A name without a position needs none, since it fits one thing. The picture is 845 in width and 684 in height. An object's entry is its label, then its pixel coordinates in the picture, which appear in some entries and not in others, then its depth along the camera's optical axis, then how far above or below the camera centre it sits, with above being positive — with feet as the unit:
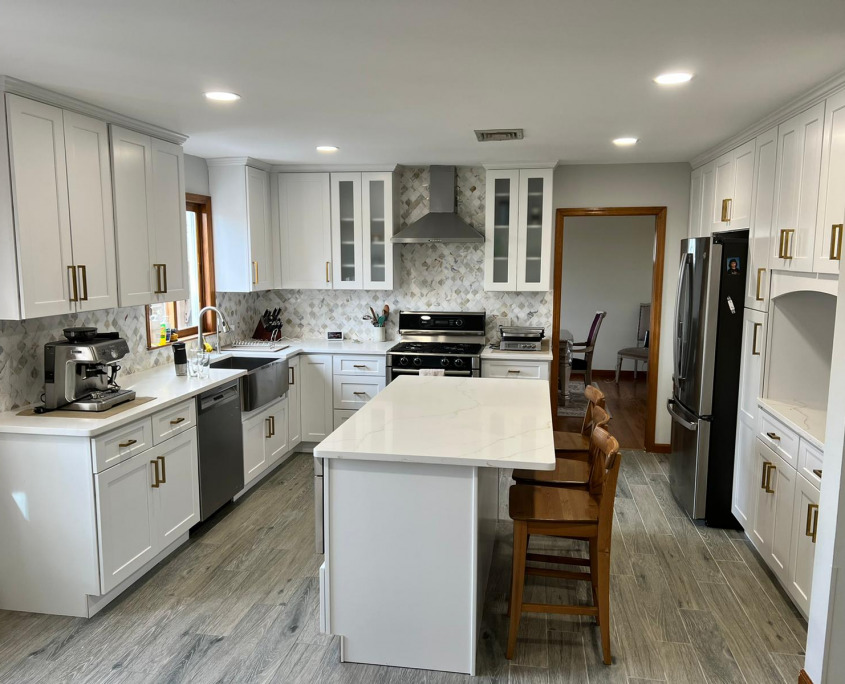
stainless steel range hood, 16.60 +1.54
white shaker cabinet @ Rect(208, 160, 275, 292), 16.02 +1.39
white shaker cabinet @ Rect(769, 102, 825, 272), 9.40 +1.47
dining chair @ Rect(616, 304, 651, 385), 25.67 -2.65
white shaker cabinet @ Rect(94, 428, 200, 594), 9.31 -3.75
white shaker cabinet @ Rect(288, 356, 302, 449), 16.53 -3.39
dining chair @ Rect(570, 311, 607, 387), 23.25 -2.52
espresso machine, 9.83 -1.51
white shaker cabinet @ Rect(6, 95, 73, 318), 8.89 +1.01
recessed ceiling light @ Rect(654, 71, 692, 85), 8.53 +2.82
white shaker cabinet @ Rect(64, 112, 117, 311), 9.96 +1.11
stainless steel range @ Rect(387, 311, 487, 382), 16.21 -1.79
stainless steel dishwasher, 12.01 -3.43
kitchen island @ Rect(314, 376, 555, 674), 7.77 -3.36
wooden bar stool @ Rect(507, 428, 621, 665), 7.91 -3.10
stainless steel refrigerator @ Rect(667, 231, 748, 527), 12.02 -1.66
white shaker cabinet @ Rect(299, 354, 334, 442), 16.84 -3.18
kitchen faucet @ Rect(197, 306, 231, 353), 15.55 -1.24
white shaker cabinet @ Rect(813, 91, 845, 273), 8.61 +1.26
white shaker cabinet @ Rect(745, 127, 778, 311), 11.10 +1.06
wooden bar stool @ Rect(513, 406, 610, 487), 9.28 -2.97
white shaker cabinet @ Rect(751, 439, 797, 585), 9.75 -3.78
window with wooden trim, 15.38 +0.22
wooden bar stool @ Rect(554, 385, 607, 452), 10.39 -2.76
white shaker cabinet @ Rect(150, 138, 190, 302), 12.20 +1.10
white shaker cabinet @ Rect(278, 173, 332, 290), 17.34 +1.32
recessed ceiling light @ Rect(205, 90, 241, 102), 9.59 +2.83
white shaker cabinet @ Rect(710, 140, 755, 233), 12.26 +1.91
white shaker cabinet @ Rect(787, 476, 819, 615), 8.79 -3.76
